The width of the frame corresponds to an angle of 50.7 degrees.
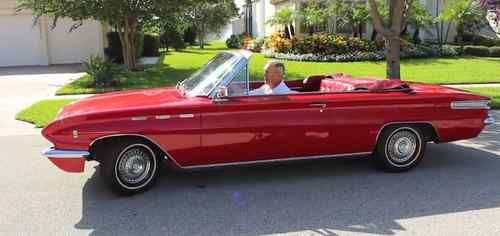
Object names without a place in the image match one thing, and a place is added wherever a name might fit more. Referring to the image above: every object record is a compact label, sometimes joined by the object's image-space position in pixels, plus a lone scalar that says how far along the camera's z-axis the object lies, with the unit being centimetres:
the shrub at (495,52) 2283
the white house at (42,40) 2262
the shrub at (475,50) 2300
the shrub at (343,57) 2142
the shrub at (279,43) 2329
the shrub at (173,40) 3434
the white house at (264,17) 2595
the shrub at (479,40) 2494
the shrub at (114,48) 2233
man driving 575
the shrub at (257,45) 2897
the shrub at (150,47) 2806
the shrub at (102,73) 1419
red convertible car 497
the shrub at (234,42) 3567
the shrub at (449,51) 2245
